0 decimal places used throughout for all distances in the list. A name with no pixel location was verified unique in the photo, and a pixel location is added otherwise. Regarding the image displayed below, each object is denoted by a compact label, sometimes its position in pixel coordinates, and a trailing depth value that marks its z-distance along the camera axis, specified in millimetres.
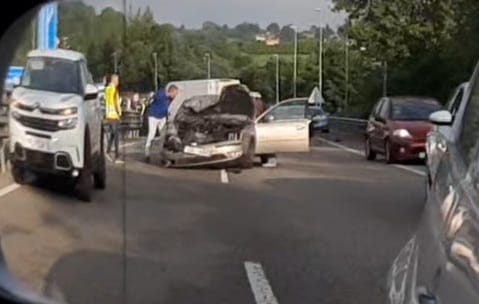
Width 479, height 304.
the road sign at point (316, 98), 28089
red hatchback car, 23000
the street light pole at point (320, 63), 29012
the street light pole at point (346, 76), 42847
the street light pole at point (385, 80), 39453
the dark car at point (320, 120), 34331
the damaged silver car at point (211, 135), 20406
